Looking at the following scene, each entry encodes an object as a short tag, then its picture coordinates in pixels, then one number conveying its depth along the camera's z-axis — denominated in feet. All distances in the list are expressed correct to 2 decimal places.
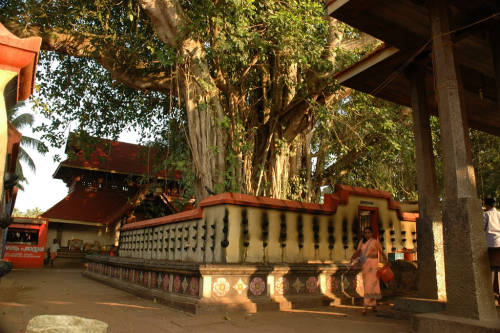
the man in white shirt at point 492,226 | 16.28
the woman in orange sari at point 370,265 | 15.74
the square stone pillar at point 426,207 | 13.99
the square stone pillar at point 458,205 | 10.55
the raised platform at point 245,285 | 15.58
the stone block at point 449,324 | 9.66
